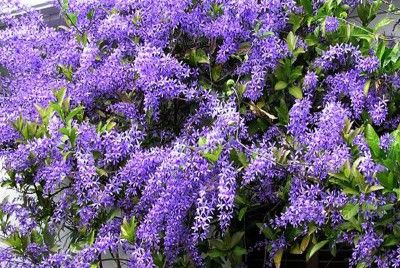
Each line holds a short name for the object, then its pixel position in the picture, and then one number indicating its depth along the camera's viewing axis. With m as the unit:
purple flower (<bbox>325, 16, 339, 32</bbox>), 4.10
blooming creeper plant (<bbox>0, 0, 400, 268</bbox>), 3.54
